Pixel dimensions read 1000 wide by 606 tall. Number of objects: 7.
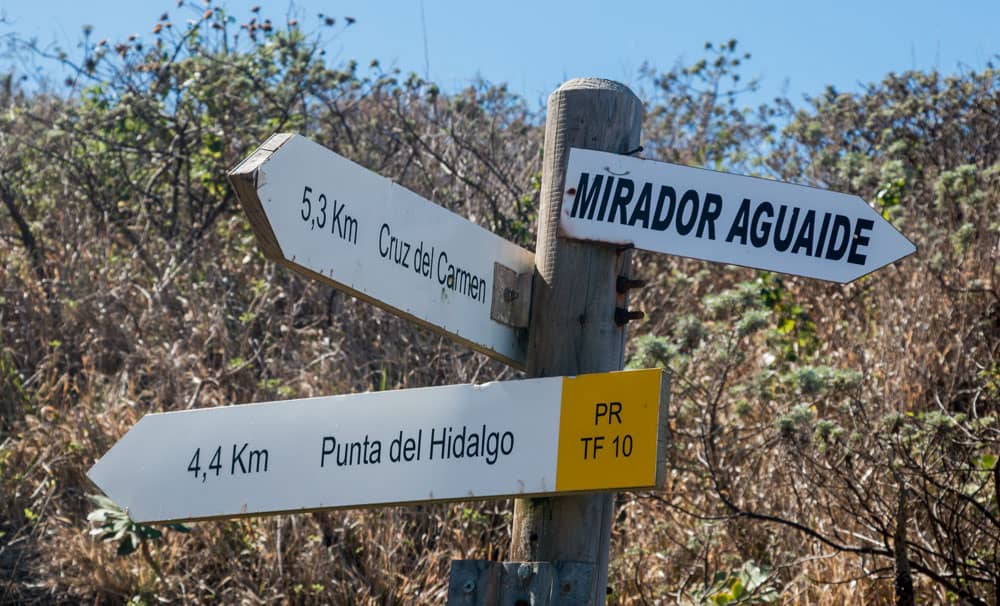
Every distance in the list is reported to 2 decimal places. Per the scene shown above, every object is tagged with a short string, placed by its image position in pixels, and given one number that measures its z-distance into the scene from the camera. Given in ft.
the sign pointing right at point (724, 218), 8.91
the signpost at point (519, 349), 8.17
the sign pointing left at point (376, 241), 7.76
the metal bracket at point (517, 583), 8.18
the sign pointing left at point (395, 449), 8.11
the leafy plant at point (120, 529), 18.63
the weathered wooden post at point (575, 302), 8.54
